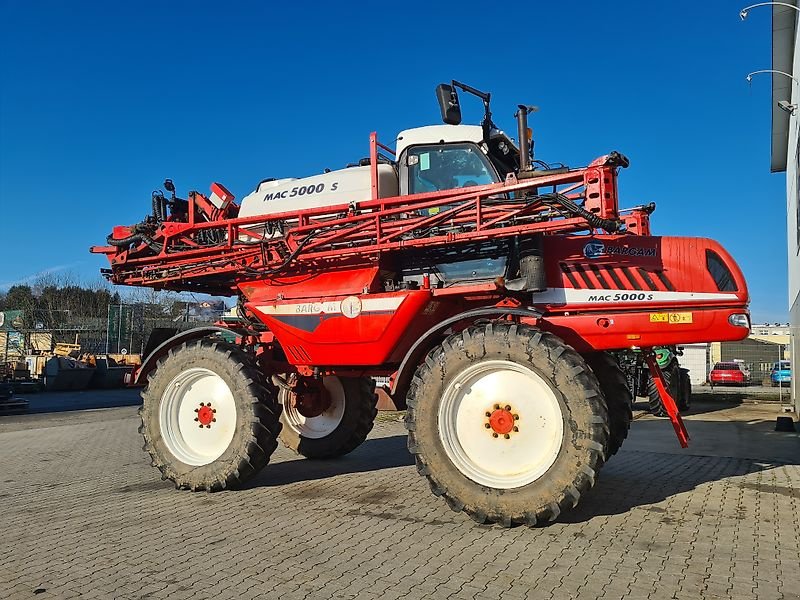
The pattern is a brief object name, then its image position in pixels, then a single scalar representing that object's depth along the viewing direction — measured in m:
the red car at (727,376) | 32.88
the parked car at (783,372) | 30.20
